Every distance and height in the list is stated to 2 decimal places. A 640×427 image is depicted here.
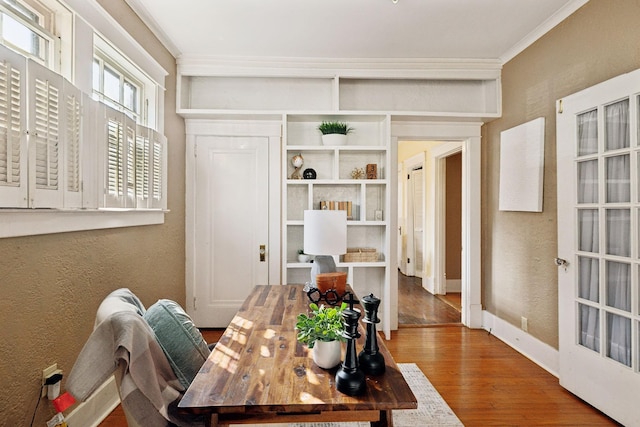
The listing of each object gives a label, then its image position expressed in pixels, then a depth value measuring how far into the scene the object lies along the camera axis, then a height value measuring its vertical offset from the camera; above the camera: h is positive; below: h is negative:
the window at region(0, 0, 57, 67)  1.55 +0.87
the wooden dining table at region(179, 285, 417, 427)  1.09 -0.58
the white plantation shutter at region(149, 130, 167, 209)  2.74 +0.35
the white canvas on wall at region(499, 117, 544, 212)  2.93 +0.43
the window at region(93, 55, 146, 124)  2.26 +0.89
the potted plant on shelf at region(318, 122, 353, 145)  3.52 +0.82
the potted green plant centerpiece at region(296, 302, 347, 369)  1.26 -0.43
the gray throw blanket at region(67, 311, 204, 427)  1.13 -0.52
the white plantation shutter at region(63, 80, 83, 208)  1.70 +0.34
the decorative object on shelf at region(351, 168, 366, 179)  3.66 +0.43
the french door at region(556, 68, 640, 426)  2.04 -0.19
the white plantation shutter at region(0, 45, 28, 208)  1.34 +0.32
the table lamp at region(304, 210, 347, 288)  2.27 -0.12
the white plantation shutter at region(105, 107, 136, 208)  2.10 +0.34
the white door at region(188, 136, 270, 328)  3.72 -0.13
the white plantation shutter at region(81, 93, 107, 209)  1.85 +0.34
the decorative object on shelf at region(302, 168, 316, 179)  3.56 +0.41
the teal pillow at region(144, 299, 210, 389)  1.45 -0.53
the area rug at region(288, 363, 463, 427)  2.10 -1.24
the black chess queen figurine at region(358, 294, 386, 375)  1.28 -0.50
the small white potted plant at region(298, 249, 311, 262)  3.56 -0.44
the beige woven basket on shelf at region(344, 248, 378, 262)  3.53 -0.41
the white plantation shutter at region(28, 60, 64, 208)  1.48 +0.33
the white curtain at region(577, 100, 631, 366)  2.10 -0.11
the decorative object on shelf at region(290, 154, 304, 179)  3.62 +0.52
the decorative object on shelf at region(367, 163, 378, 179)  3.65 +0.45
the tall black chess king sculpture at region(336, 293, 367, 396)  1.15 -0.51
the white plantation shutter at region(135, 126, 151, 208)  2.48 +0.34
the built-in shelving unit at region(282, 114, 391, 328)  3.69 +0.27
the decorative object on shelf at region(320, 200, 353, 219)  3.53 +0.09
